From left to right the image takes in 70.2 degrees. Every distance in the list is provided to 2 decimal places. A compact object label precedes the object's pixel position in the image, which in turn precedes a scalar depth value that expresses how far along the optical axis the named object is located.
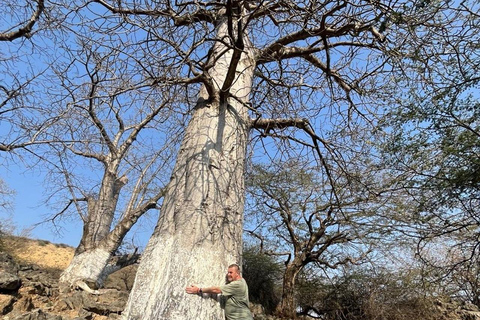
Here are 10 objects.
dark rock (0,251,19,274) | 5.74
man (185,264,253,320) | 1.93
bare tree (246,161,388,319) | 8.70
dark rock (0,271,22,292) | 4.32
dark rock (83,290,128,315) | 4.72
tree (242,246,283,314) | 11.46
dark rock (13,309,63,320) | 3.22
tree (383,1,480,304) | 4.37
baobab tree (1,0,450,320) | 1.93
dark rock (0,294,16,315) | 3.70
